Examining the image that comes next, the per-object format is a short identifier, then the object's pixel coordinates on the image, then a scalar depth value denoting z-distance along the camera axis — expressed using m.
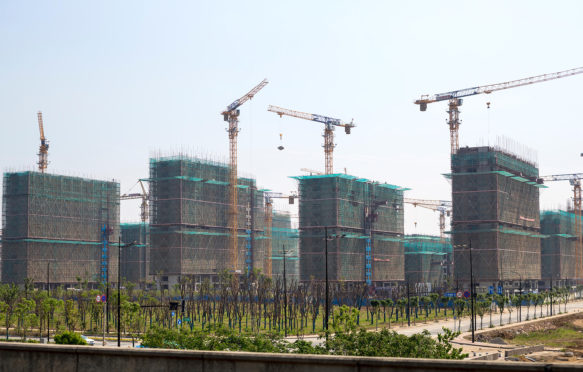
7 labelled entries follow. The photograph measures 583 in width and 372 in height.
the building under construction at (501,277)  189.07
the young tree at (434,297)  126.74
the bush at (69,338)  48.03
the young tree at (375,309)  108.22
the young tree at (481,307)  104.18
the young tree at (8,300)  101.00
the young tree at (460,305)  104.89
